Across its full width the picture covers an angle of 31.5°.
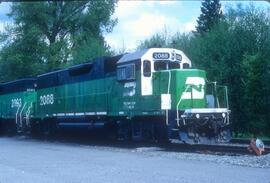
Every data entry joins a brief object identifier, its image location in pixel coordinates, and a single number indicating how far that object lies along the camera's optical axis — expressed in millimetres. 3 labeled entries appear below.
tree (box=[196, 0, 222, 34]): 55369
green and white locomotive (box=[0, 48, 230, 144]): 18156
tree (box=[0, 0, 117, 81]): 21250
